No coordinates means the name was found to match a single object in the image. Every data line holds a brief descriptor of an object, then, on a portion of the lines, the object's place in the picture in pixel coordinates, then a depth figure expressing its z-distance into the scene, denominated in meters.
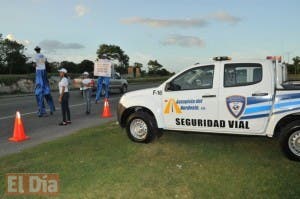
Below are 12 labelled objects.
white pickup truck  6.91
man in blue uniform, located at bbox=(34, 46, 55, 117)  13.66
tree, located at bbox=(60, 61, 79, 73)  87.39
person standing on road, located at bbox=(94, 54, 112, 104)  18.86
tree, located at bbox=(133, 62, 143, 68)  95.75
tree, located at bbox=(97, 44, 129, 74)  101.44
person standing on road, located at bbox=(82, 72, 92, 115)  14.63
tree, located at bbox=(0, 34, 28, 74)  87.03
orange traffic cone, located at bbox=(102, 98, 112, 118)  13.98
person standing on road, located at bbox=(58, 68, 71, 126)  11.76
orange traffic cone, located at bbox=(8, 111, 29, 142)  9.43
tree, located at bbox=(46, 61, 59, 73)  87.26
